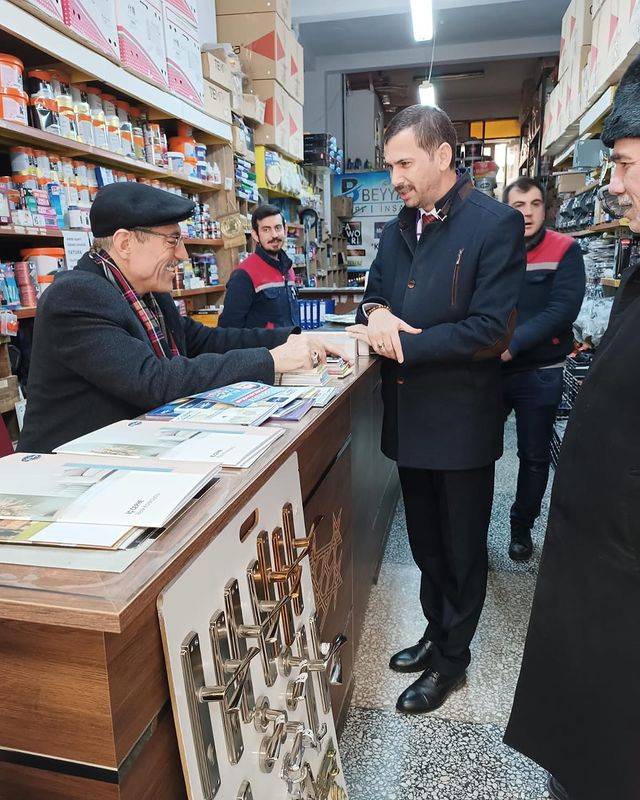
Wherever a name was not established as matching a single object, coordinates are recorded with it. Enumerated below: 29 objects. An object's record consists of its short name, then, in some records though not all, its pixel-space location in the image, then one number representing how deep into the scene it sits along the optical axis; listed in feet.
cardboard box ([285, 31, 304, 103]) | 19.21
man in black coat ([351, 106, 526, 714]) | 5.56
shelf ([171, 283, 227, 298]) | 13.55
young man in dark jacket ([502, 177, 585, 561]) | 9.12
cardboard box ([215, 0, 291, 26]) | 17.51
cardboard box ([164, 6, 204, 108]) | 11.77
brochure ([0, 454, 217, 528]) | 2.59
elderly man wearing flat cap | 4.63
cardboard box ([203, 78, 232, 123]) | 14.07
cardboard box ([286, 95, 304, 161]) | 19.67
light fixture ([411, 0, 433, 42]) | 20.31
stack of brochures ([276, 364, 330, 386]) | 5.92
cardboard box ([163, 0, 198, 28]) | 11.74
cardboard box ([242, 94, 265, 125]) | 16.55
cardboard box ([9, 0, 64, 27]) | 7.63
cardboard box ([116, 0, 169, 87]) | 10.08
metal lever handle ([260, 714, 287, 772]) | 3.35
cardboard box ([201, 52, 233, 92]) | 14.23
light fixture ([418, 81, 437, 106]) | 28.81
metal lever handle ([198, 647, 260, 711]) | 2.75
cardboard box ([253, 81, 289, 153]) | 17.79
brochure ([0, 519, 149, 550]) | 2.40
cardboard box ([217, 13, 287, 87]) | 17.60
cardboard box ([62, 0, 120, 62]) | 8.55
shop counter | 2.14
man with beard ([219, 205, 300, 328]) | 12.12
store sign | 33.88
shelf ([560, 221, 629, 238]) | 12.73
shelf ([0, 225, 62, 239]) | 7.82
